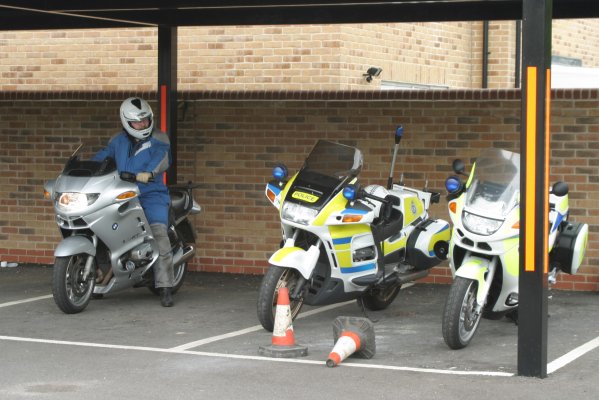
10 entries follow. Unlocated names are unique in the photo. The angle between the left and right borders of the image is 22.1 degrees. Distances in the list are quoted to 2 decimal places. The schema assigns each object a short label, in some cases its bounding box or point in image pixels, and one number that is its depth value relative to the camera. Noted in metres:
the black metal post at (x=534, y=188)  9.21
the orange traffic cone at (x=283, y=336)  10.19
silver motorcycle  12.42
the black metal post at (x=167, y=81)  15.31
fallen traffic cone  9.88
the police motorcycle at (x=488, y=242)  10.47
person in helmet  13.03
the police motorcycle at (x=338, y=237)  11.33
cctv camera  19.50
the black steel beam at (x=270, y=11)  13.97
